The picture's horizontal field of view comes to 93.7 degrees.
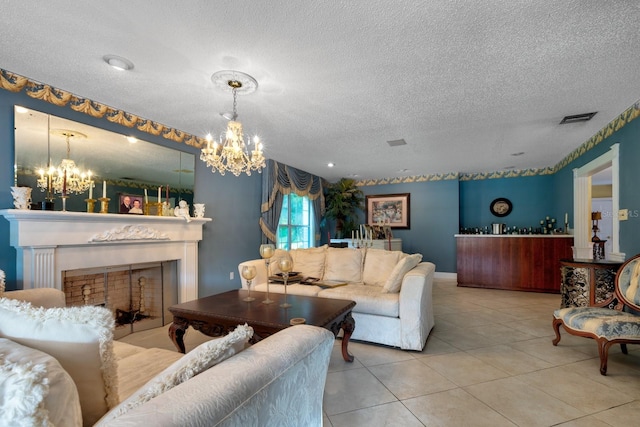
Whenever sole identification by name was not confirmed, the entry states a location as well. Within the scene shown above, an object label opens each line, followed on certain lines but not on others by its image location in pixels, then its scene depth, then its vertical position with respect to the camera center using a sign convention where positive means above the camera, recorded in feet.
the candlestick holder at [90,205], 9.38 +0.34
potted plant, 23.03 +0.89
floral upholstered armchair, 7.41 -2.75
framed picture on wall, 23.04 +0.45
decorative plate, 21.02 +0.60
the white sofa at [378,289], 8.99 -2.55
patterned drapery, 16.96 +1.70
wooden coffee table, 6.59 -2.32
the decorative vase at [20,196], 7.80 +0.51
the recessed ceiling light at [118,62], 7.07 +3.72
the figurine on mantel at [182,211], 12.12 +0.20
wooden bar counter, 17.03 -2.70
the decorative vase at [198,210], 12.80 +0.25
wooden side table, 9.83 -2.34
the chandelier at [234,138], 7.94 +2.20
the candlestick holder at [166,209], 11.87 +0.25
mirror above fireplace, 8.19 +2.01
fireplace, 7.98 -0.86
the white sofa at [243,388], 2.10 -1.45
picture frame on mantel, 10.39 +0.42
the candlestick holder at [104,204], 9.73 +0.39
